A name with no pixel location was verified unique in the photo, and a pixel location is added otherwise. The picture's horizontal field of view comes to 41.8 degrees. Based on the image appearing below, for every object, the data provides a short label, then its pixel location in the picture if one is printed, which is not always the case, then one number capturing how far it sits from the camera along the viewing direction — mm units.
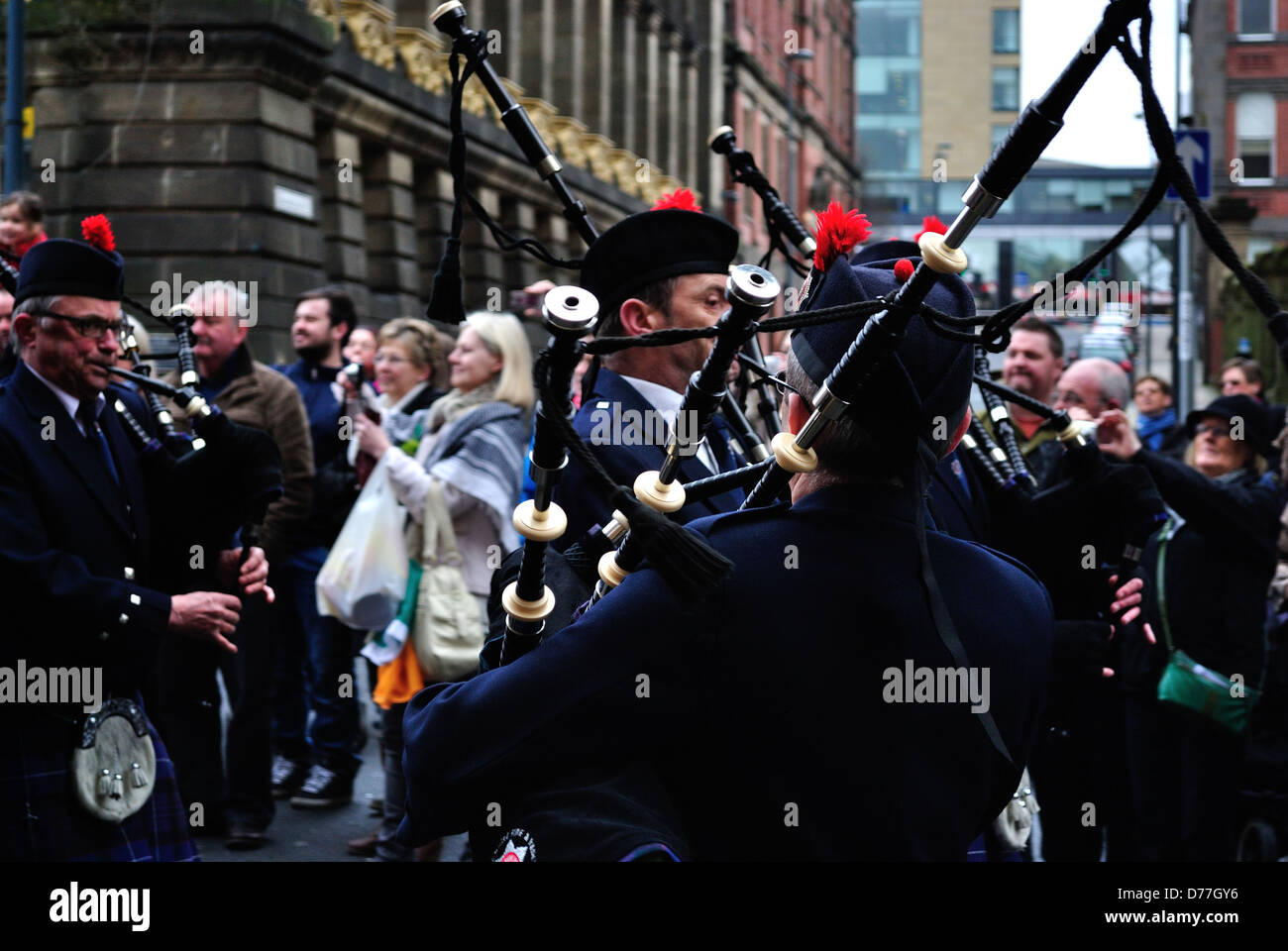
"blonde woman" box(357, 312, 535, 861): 7078
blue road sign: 10891
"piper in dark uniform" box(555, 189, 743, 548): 3918
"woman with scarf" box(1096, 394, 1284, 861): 6309
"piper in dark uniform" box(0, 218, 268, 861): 4020
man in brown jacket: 7273
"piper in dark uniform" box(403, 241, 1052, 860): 2176
